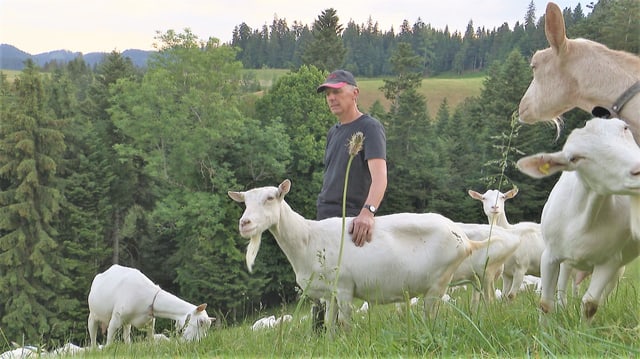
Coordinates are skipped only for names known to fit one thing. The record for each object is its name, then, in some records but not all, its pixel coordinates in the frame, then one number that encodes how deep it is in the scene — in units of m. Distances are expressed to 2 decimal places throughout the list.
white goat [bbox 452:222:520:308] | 6.70
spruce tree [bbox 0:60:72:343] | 28.30
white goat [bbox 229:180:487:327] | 4.51
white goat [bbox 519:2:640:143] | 3.32
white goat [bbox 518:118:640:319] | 2.72
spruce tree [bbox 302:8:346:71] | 44.88
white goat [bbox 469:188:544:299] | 9.09
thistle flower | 2.33
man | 4.70
